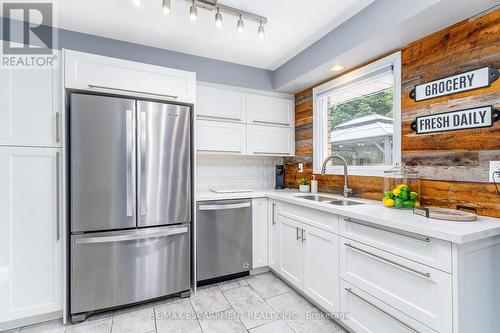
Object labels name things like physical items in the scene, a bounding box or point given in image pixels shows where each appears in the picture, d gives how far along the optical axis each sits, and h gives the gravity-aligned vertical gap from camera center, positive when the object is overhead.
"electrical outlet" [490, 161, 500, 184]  1.45 -0.02
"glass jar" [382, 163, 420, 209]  1.77 -0.16
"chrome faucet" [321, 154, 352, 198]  2.39 -0.15
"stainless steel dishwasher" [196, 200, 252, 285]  2.46 -0.76
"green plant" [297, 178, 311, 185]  3.02 -0.17
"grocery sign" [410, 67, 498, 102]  1.50 +0.56
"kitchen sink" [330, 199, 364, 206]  2.13 -0.32
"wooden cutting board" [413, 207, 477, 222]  1.39 -0.29
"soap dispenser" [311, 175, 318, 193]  2.87 -0.22
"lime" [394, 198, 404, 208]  1.77 -0.26
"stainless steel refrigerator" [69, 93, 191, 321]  1.94 -0.27
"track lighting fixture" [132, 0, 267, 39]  1.69 +1.24
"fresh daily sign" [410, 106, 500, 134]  1.49 +0.32
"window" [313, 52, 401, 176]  2.12 +0.50
